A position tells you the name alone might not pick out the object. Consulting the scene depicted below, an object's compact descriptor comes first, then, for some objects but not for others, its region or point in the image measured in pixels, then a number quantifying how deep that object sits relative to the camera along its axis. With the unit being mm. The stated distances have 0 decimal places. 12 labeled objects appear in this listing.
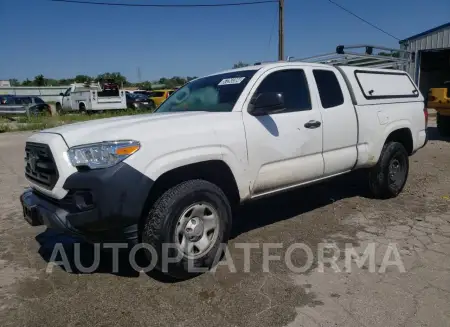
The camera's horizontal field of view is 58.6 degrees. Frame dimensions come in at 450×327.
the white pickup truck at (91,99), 24891
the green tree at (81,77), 76638
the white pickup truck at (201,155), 2951
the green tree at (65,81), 86688
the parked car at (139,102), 26230
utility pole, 20875
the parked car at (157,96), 28234
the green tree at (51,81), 81238
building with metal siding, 20859
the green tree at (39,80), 70344
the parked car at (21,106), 23531
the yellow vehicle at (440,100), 10442
